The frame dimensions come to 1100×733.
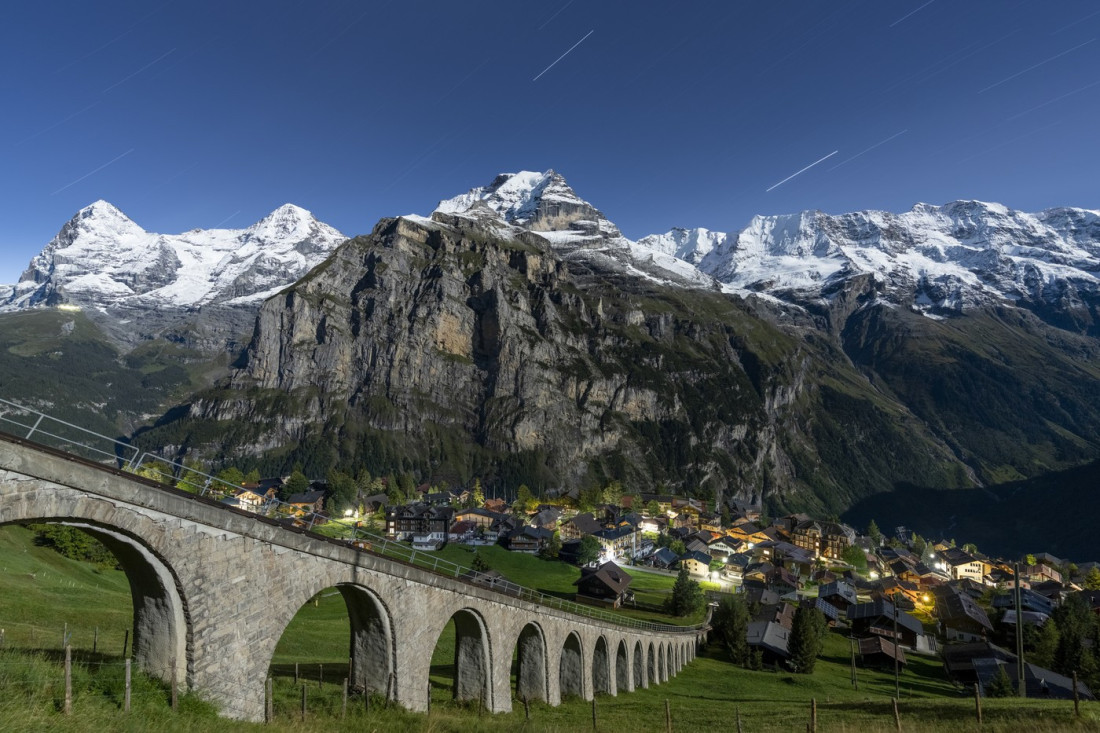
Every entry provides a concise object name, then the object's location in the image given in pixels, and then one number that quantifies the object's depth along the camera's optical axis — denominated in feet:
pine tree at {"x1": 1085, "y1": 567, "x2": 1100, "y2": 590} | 417.98
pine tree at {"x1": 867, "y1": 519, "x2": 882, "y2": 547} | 582.72
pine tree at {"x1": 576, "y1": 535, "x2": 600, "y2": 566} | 370.10
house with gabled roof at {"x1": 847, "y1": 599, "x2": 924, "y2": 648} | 271.69
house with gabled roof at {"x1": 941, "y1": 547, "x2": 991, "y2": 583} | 484.74
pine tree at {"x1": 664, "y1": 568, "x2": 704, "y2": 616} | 279.49
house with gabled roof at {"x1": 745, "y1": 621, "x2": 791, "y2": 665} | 224.33
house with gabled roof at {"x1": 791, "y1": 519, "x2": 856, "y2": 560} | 500.74
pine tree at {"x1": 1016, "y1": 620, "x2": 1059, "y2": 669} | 232.32
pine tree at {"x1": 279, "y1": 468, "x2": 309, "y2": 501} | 520.83
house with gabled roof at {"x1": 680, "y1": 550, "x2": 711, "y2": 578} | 402.09
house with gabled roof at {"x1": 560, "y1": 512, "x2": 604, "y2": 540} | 465.06
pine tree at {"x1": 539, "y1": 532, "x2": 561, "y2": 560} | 386.32
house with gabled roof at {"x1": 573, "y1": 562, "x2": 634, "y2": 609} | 293.84
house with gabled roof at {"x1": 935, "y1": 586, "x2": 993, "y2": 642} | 284.61
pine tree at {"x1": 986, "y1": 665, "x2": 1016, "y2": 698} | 176.96
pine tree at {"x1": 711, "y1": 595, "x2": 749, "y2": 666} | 231.71
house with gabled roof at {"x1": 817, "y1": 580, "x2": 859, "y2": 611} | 317.63
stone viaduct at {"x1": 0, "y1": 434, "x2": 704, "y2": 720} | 51.72
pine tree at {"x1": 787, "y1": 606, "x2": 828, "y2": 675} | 207.00
